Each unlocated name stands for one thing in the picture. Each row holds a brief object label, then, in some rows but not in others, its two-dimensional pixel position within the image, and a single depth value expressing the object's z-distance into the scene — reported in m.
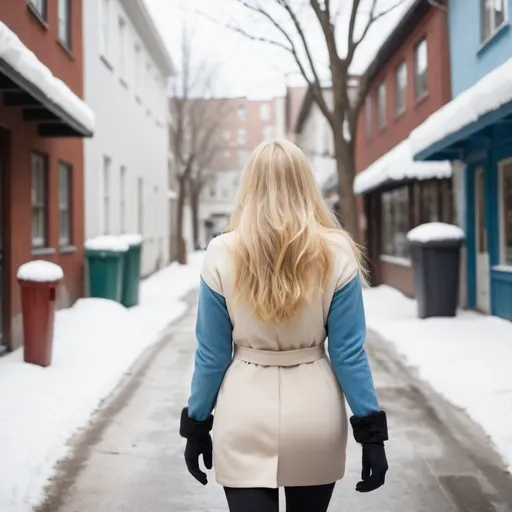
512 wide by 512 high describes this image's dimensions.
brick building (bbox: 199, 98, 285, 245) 70.06
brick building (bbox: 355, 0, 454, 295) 14.41
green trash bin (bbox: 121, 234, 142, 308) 13.85
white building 14.88
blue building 10.41
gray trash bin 11.27
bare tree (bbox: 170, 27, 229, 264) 31.19
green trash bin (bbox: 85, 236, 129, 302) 12.66
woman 2.11
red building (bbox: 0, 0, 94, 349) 8.20
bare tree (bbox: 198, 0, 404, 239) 15.82
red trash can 7.58
